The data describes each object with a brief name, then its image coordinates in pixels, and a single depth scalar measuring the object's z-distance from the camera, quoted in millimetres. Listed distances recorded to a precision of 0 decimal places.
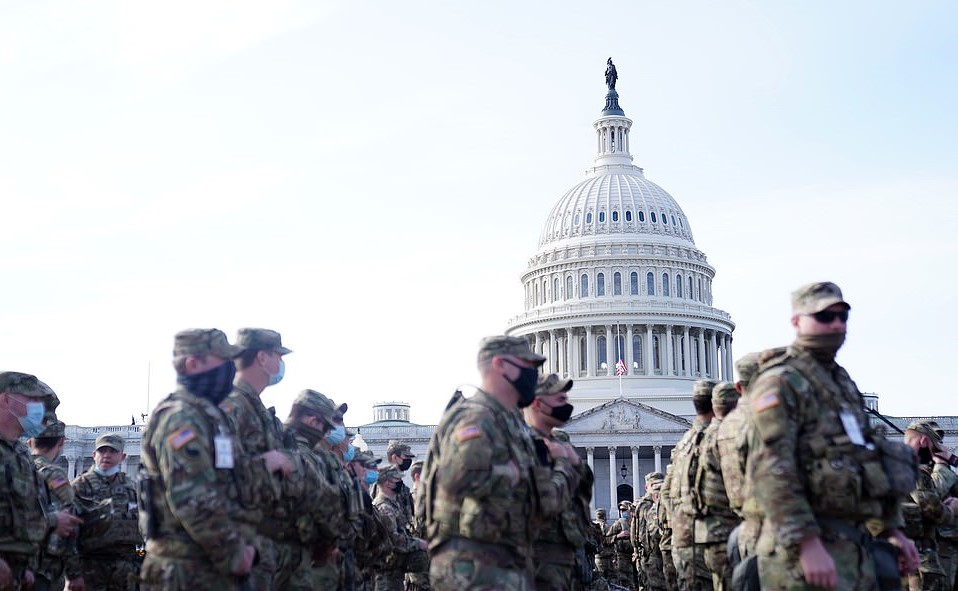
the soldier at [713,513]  10664
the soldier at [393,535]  14094
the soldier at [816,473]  7098
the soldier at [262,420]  8430
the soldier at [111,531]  12430
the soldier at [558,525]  9492
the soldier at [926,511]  12008
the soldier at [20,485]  8992
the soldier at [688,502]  11141
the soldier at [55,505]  9852
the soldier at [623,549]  26141
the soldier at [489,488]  7676
